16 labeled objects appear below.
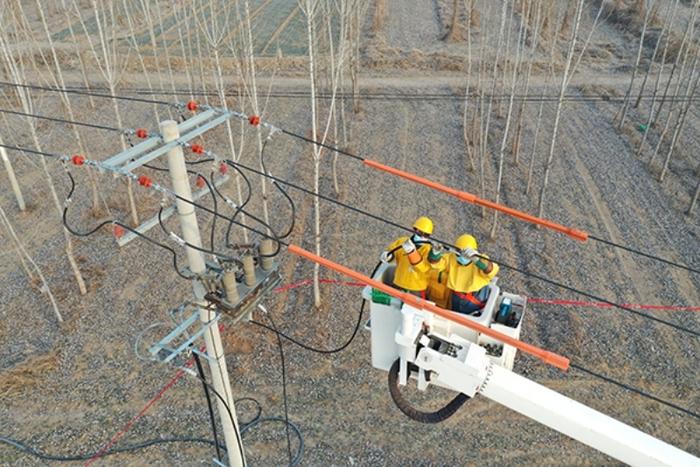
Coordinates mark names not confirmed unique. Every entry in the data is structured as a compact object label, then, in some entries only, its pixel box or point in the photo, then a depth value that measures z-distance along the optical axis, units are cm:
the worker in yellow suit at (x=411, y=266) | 708
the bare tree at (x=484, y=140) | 1451
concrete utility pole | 591
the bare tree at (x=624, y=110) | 2080
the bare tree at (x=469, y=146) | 1940
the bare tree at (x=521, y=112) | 1484
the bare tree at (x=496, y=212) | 1487
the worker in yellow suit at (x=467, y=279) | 680
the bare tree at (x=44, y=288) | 1273
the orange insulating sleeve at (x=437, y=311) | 480
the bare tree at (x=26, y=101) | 1195
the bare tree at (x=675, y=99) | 1704
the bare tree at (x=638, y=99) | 2262
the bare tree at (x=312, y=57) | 1048
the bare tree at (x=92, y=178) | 1359
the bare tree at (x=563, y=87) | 1204
